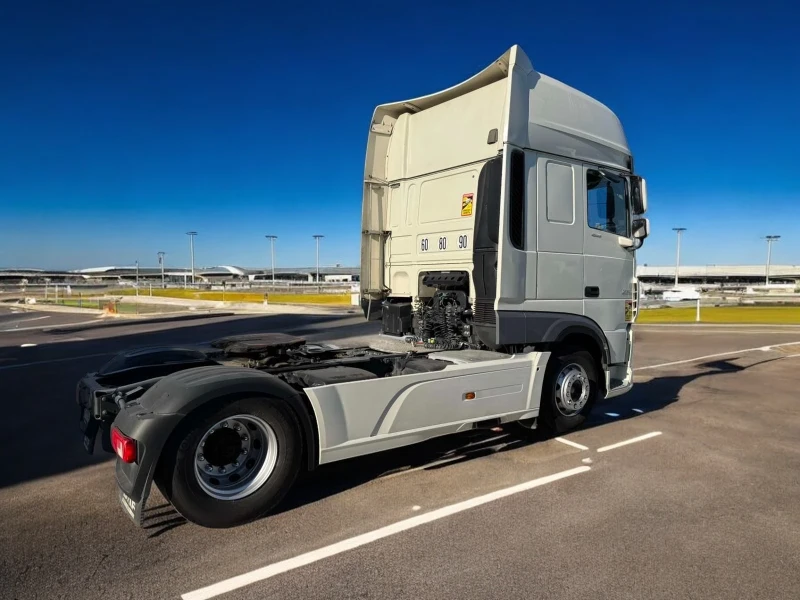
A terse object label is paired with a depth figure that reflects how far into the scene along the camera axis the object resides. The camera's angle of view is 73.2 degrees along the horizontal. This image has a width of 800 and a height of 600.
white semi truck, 3.71
